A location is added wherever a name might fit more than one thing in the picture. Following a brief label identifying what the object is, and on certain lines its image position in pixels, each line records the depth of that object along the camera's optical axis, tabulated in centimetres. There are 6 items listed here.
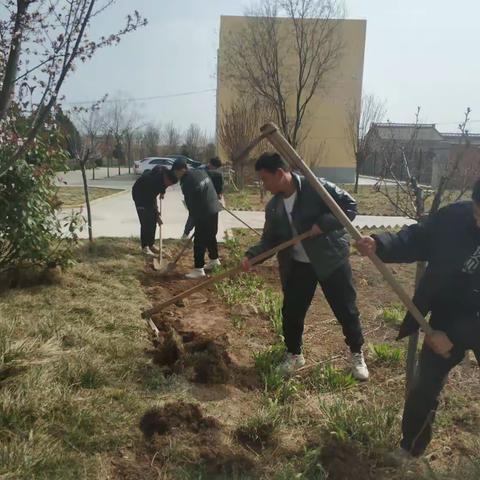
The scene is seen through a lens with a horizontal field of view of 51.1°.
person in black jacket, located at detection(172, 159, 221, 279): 684
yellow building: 2717
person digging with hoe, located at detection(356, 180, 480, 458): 241
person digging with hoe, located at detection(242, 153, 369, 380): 352
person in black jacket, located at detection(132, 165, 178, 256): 761
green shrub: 516
